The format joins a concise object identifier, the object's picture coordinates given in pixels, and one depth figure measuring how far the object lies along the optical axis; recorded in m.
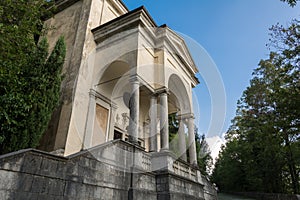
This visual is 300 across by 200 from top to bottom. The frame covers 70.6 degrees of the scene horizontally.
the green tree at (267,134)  11.60
